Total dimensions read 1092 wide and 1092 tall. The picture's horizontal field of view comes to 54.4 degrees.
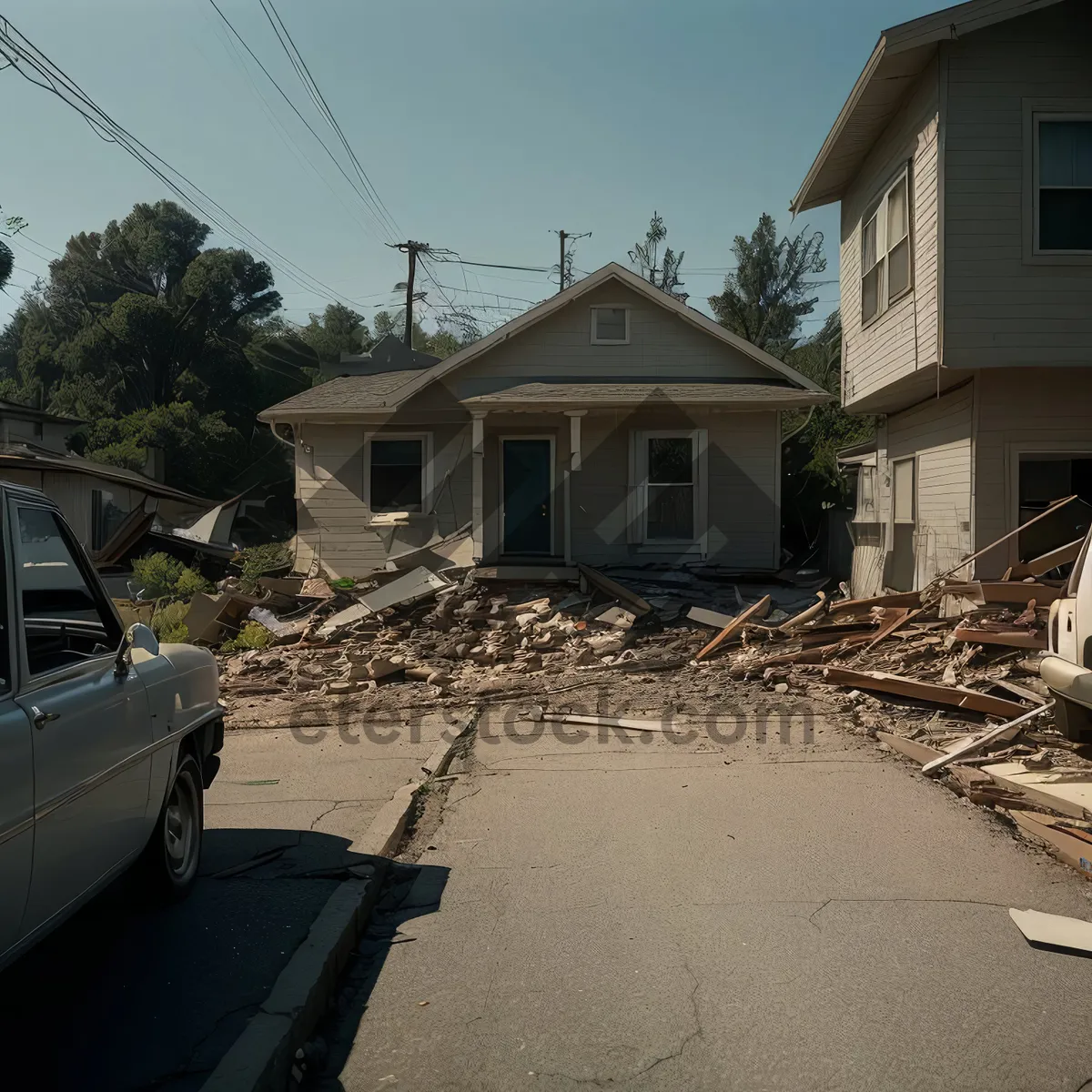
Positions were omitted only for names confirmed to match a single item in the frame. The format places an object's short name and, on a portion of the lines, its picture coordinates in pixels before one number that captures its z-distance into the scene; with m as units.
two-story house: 12.54
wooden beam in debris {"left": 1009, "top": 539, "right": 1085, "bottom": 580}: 10.98
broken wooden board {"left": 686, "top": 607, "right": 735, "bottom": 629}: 14.75
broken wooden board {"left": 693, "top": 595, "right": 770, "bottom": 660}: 13.07
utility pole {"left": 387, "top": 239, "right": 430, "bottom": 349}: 43.62
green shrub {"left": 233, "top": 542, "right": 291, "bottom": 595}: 20.84
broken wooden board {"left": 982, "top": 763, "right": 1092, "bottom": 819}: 6.45
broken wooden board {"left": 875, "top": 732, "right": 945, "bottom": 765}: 8.18
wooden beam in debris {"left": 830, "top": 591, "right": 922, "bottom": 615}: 12.39
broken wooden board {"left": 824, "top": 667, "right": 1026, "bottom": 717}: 9.10
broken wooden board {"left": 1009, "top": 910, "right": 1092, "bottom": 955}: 4.67
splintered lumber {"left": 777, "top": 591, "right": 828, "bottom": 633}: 12.94
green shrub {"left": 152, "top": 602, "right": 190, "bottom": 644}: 16.70
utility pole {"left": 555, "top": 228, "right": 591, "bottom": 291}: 49.75
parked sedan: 3.47
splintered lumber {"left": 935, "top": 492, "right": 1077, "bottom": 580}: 11.25
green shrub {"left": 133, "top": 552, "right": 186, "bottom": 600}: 20.38
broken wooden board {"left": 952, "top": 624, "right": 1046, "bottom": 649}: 10.08
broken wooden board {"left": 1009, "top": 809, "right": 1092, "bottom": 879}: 5.64
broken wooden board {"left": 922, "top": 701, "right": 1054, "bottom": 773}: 7.75
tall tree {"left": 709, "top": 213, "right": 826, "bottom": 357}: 45.59
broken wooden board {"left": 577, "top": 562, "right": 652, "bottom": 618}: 15.43
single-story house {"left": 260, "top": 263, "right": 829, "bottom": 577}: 18.94
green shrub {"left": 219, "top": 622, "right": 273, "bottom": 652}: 16.03
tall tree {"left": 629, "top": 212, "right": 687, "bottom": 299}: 49.88
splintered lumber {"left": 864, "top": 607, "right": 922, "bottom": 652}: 11.70
